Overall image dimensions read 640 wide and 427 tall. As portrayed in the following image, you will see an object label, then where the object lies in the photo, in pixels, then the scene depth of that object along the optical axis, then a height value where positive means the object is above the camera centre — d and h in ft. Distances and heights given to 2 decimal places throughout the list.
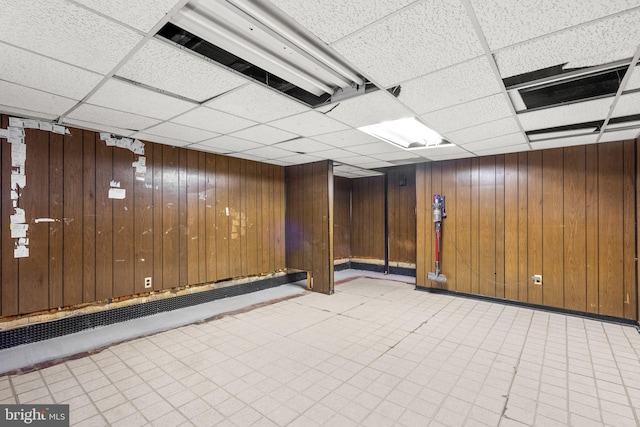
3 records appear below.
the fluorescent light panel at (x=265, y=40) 5.29 +3.61
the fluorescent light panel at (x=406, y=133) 11.96 +3.68
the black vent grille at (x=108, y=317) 10.76 -4.42
